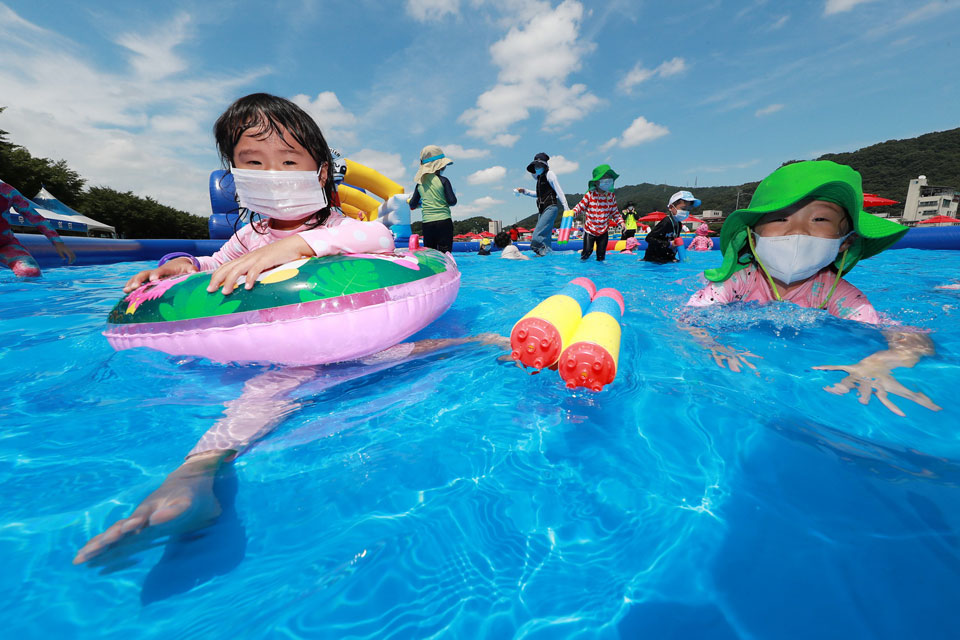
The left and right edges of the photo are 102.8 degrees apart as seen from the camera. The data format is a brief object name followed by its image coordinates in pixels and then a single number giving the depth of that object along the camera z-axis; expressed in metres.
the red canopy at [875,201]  16.63
